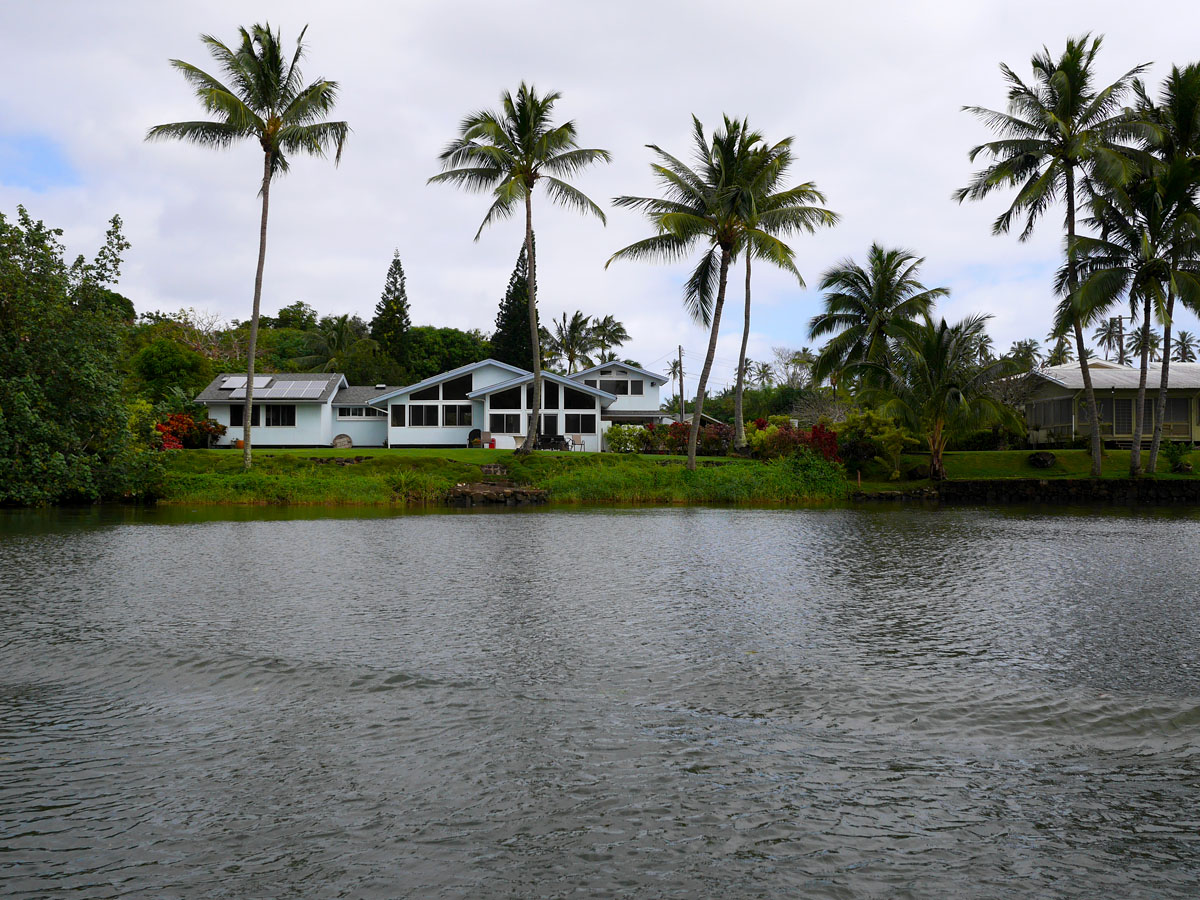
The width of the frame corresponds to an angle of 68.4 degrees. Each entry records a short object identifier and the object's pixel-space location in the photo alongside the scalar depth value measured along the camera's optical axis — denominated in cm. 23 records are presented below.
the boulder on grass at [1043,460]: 3338
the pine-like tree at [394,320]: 6762
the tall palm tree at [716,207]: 3086
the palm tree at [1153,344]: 7768
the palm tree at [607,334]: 7294
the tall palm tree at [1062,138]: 2948
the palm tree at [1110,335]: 8699
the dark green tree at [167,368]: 4603
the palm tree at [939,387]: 3206
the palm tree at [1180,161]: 2862
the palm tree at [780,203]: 3177
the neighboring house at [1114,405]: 3831
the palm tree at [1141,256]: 2891
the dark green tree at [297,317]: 7438
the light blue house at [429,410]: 4369
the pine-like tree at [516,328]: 6197
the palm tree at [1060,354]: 7684
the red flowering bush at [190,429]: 3731
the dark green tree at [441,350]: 6781
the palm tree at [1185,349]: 9512
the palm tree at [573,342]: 7156
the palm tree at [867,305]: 3872
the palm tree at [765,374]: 8794
